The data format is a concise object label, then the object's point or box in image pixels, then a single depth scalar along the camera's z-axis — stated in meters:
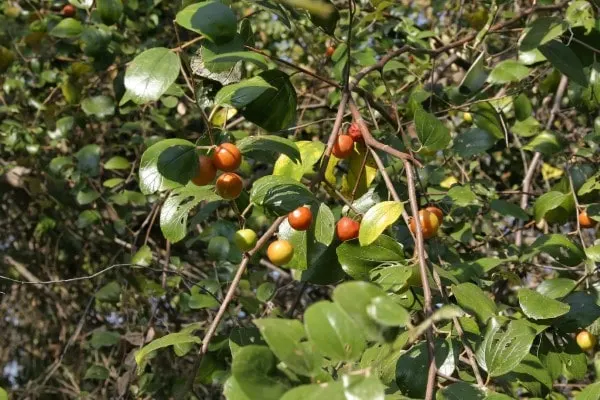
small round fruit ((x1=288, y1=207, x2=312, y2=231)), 1.10
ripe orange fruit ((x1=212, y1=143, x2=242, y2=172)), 1.11
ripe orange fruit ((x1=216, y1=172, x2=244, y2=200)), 1.14
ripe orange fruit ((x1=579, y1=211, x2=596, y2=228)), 1.76
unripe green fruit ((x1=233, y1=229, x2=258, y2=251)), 1.13
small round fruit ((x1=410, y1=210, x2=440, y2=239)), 1.18
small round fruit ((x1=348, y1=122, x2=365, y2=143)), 1.36
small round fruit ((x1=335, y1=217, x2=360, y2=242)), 1.18
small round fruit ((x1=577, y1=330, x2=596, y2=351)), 1.55
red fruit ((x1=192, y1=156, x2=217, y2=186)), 1.12
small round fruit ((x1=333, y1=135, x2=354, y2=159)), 1.33
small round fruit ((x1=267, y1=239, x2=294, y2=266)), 1.11
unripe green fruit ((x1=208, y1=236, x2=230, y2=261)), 1.84
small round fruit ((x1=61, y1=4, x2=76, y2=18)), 2.62
